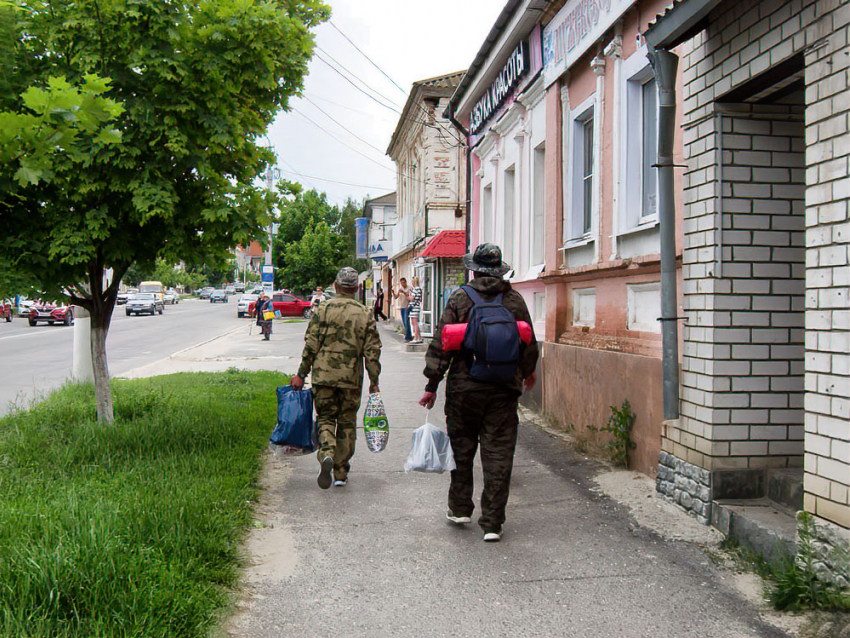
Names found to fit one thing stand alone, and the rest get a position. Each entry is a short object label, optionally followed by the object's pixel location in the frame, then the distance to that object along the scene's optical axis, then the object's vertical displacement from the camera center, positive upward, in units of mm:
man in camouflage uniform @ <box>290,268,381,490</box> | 5844 -397
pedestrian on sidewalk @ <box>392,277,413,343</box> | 21700 +305
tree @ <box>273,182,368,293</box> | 47469 +3634
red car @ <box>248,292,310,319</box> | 43156 +505
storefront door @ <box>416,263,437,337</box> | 24078 +399
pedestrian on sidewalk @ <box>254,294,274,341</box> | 24266 +39
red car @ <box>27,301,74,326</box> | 30922 -31
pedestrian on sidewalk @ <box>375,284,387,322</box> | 31244 +349
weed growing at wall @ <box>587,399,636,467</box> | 6508 -1033
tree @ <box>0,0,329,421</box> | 5773 +1552
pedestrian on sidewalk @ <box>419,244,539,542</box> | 4711 -491
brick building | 4902 +315
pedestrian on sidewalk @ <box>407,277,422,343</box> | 20547 +121
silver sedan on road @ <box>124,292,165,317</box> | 44938 +572
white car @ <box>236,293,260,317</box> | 46625 +557
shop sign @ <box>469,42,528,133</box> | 10938 +3572
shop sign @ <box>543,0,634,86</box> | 7530 +3021
